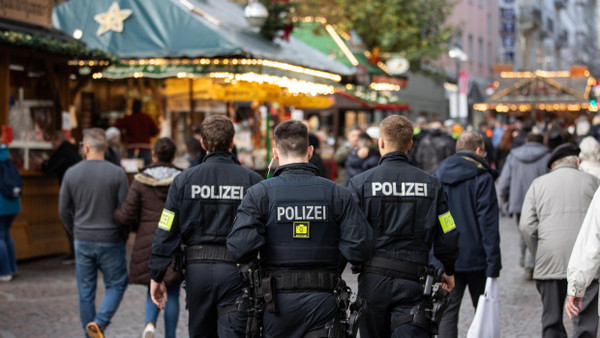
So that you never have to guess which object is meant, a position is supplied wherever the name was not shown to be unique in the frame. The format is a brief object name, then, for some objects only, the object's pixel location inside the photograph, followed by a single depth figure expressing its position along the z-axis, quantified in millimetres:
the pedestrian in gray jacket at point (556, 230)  7141
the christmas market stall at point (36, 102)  13197
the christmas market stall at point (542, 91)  36594
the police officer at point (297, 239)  4973
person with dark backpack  11555
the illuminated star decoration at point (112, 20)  16531
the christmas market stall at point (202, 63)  15594
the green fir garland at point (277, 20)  17547
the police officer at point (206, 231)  5891
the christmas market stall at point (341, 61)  32375
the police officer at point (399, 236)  5578
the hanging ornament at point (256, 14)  17203
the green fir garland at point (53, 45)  12039
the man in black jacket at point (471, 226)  7184
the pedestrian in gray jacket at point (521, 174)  12038
